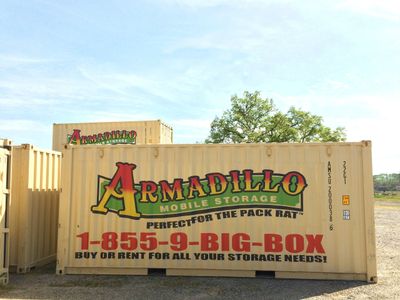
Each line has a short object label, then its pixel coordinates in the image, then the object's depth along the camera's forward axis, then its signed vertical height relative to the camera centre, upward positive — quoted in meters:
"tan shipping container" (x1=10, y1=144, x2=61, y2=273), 10.02 -0.62
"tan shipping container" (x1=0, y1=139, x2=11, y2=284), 8.67 -0.48
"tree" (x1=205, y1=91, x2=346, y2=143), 42.91 +6.47
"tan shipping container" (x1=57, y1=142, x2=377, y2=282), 9.12 -0.62
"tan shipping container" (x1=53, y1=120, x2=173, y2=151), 17.45 +2.32
